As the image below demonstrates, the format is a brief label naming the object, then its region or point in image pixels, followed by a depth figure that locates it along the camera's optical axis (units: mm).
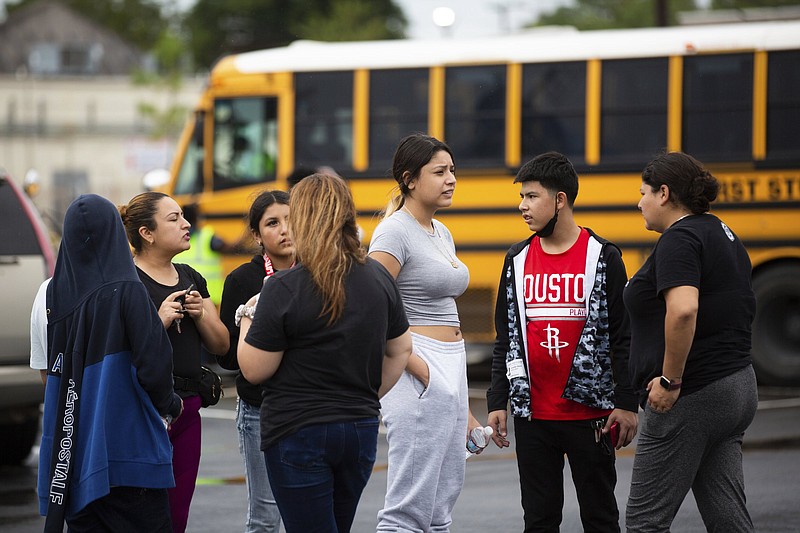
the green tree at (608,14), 57375
